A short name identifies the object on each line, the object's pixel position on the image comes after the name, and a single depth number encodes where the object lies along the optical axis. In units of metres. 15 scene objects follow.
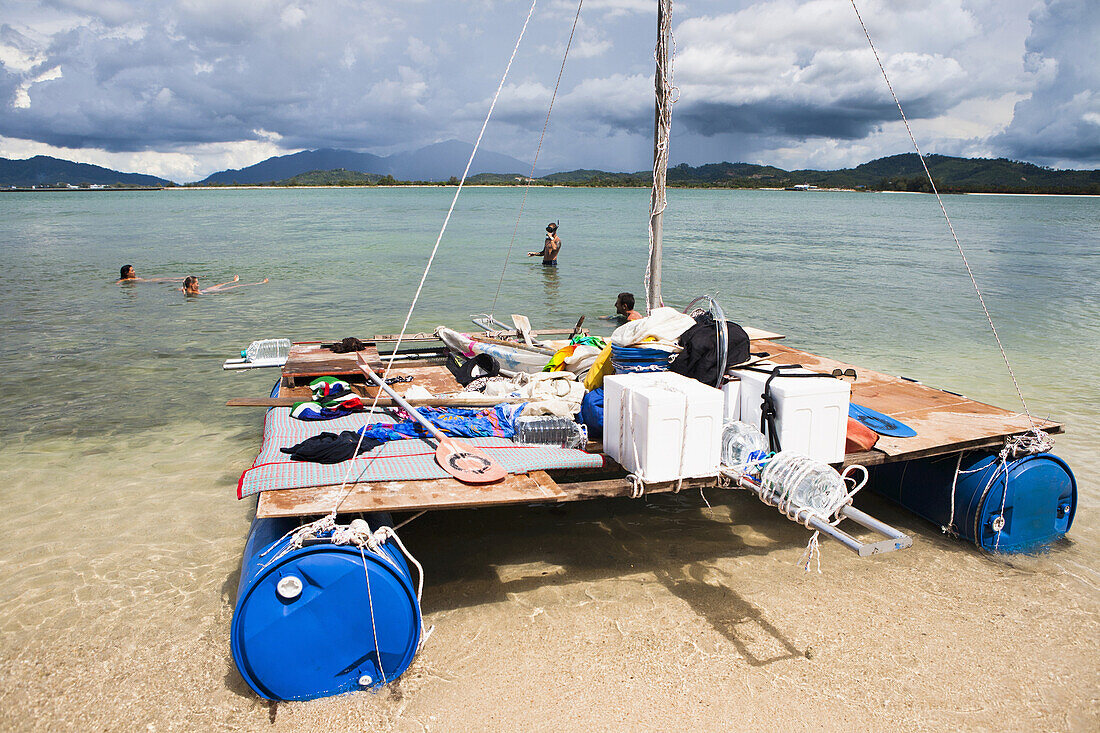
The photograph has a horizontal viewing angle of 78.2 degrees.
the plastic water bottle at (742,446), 5.09
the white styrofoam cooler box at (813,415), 5.10
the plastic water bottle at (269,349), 10.19
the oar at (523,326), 9.39
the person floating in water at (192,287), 20.72
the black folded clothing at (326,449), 4.89
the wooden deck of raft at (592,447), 4.30
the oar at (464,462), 4.68
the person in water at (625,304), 12.31
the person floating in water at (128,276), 23.30
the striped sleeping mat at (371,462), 4.55
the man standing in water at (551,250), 25.58
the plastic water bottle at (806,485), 4.44
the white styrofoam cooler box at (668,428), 4.67
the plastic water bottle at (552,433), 5.57
